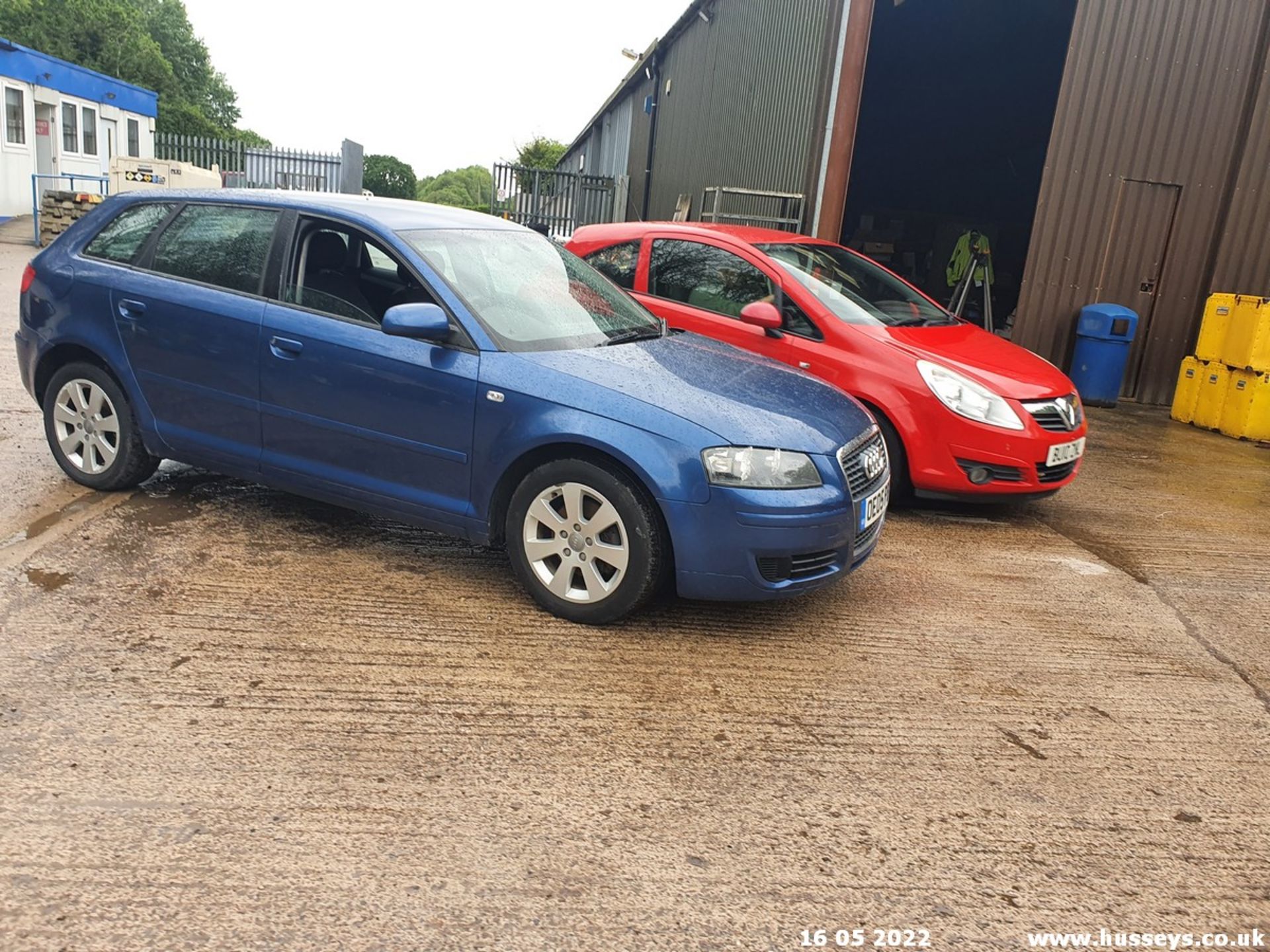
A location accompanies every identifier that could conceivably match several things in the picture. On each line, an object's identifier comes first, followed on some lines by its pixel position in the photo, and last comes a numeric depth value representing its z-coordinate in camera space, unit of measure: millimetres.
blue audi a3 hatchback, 3908
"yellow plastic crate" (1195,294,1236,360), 10133
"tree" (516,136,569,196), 59375
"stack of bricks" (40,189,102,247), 21109
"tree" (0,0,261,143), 48406
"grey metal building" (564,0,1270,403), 11133
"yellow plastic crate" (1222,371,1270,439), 9594
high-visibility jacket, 15344
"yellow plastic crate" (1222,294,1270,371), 9523
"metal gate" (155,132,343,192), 29281
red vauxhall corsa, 5781
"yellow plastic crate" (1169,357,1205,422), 10523
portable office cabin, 26391
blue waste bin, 11148
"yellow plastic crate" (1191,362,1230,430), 10117
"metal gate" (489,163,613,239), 23219
